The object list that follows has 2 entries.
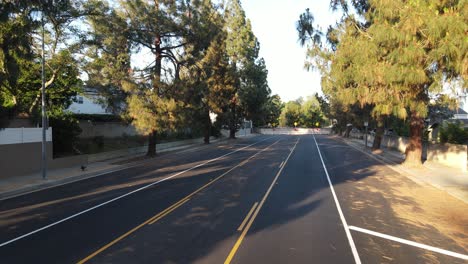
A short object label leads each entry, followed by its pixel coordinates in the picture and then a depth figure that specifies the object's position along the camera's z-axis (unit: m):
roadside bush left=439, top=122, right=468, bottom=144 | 26.80
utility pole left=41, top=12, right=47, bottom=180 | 19.69
